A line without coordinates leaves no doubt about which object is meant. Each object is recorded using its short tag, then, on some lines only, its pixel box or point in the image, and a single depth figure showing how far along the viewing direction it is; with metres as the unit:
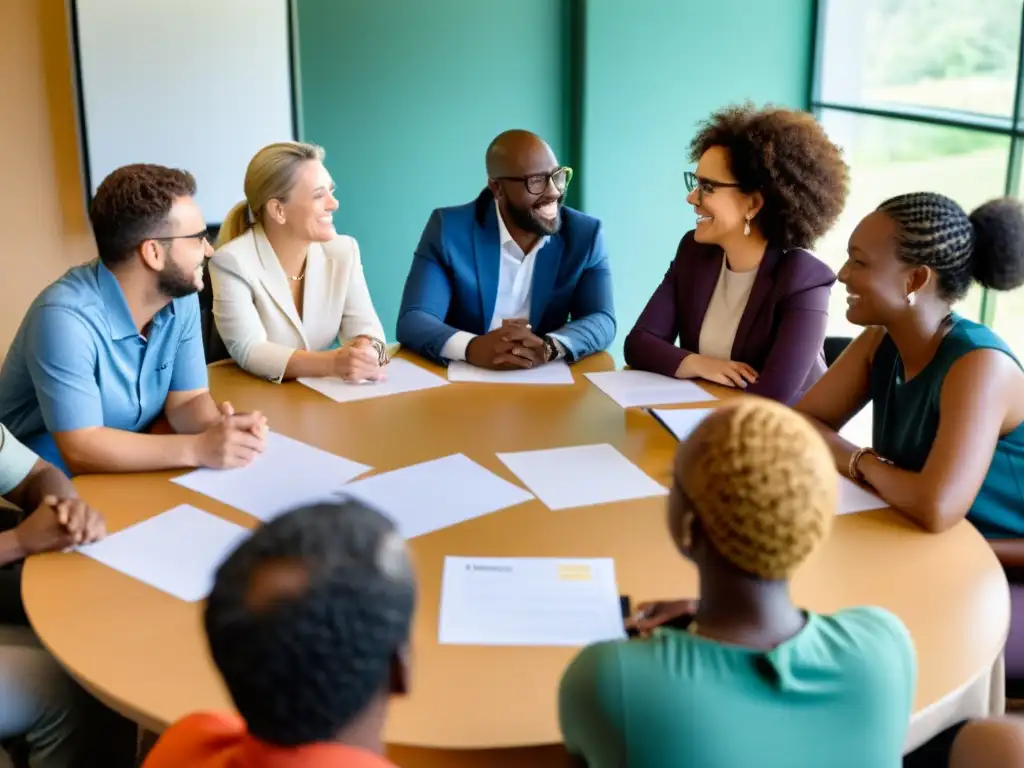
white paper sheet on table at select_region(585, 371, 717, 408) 2.30
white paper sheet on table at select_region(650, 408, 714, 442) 2.07
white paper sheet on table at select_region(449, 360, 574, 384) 2.44
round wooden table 1.21
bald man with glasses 2.74
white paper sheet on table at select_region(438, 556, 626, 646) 1.34
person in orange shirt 0.80
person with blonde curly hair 1.01
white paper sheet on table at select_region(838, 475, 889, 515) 1.74
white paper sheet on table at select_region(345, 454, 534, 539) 1.68
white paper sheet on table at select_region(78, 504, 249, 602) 1.48
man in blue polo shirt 1.90
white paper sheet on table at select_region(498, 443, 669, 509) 1.77
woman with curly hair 2.43
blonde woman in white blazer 2.47
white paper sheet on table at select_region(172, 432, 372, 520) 1.75
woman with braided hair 1.73
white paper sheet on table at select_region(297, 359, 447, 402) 2.33
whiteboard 3.60
